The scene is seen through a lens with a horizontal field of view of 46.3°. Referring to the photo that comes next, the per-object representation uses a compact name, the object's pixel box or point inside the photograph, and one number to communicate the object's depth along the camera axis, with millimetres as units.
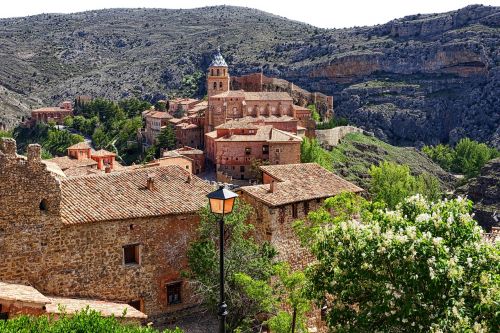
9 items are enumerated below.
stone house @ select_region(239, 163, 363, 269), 21750
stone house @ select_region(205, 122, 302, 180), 56500
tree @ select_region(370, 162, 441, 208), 55028
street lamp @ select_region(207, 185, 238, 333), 11508
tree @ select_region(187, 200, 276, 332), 19391
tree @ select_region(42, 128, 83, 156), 99688
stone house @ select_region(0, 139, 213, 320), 16828
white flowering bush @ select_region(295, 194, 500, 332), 11781
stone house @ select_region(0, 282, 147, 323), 14555
